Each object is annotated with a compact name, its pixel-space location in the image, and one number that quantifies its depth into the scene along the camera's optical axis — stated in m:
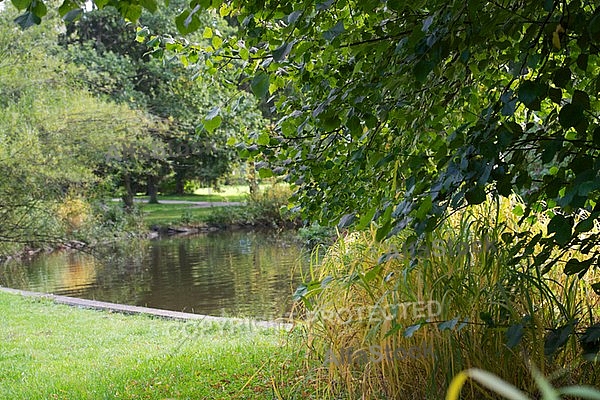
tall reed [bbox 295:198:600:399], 3.47
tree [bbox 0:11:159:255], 13.68
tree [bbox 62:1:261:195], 26.05
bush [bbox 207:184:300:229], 25.58
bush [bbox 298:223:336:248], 10.25
